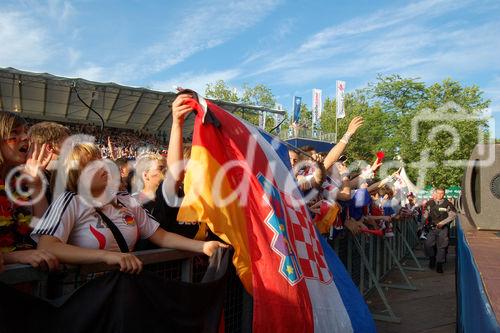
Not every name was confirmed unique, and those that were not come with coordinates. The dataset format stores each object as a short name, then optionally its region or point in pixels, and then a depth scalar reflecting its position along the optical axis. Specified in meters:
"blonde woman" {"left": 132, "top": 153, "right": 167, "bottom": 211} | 3.61
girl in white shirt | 2.09
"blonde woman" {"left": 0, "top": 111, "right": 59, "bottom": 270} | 2.33
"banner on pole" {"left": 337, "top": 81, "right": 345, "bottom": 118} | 46.75
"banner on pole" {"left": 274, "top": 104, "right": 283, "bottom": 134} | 26.92
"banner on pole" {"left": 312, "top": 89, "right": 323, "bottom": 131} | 46.25
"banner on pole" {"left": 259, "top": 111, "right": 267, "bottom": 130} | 26.09
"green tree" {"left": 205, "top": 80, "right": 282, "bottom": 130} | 60.63
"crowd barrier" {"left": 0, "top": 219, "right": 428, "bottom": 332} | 1.91
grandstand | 19.72
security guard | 10.62
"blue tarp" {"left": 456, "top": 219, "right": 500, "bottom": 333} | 1.32
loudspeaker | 4.06
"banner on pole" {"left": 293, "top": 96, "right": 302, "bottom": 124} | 40.97
